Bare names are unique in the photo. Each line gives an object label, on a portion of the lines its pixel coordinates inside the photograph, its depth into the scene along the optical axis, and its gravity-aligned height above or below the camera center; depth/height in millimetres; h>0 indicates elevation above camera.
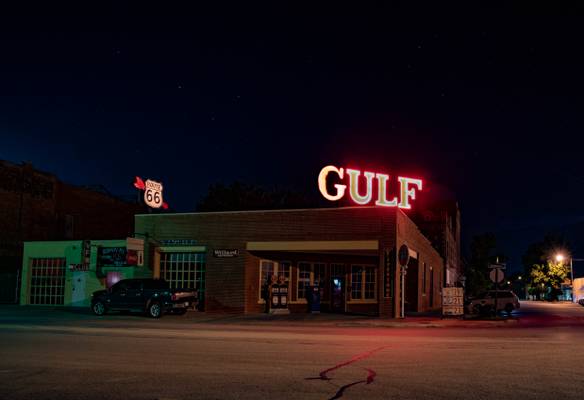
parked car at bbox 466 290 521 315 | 40406 -795
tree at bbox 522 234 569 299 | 99438 +3172
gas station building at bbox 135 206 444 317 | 31734 +1468
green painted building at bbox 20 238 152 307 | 36709 +628
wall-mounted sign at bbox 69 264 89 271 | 37619 +707
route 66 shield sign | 38656 +4915
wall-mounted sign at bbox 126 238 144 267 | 34250 +1465
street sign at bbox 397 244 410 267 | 30141 +1325
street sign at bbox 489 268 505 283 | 30797 +548
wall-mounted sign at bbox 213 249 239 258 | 33906 +1442
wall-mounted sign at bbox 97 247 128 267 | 36781 +1306
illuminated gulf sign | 37469 +5406
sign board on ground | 31203 -642
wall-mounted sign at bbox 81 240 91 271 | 37406 +1406
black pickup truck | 29891 -723
